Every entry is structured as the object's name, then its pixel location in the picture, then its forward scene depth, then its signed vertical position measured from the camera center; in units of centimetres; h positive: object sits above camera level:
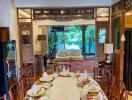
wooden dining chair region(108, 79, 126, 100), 168 -74
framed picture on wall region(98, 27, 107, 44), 363 +32
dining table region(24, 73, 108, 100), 143 -70
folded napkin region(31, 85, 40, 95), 150 -65
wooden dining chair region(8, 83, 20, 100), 133 -65
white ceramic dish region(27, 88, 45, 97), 148 -69
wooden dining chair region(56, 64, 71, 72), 260 -56
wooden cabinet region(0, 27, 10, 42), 292 +31
